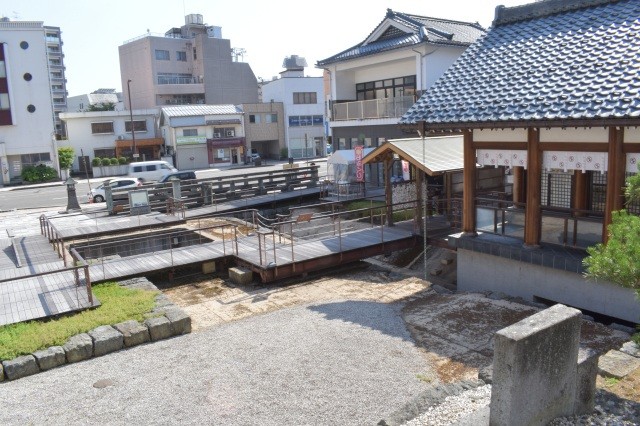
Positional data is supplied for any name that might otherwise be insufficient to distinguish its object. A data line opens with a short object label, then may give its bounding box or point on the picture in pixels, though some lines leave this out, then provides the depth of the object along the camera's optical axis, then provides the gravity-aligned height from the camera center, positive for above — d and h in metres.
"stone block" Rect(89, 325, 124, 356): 9.66 -3.51
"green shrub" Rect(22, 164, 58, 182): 46.69 -1.94
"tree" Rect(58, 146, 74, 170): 49.62 -0.65
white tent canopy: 26.38 -1.27
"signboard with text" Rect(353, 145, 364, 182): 24.84 -1.21
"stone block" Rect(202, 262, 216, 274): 15.53 -3.61
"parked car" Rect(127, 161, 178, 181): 38.31 -1.74
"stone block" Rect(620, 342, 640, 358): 7.45 -3.19
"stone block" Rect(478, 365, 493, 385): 7.50 -3.46
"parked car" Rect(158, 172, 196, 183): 30.68 -1.77
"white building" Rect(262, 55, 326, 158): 60.38 +3.63
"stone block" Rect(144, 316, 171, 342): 10.24 -3.51
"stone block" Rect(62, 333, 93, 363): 9.38 -3.52
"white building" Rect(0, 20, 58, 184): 46.47 +4.54
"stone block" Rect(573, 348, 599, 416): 6.14 -2.97
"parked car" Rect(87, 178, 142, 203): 30.14 -2.17
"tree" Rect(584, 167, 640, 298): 5.46 -1.33
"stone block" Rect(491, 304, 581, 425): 5.38 -2.50
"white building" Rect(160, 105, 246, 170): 53.38 +1.04
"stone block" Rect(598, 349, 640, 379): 7.01 -3.20
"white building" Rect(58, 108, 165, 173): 53.59 +1.29
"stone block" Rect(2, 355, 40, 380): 8.83 -3.59
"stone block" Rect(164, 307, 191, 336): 10.54 -3.50
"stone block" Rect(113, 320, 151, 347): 9.96 -3.48
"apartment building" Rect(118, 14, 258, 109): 62.59 +9.35
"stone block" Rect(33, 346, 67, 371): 9.11 -3.56
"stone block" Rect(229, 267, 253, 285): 14.59 -3.67
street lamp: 52.66 +1.32
